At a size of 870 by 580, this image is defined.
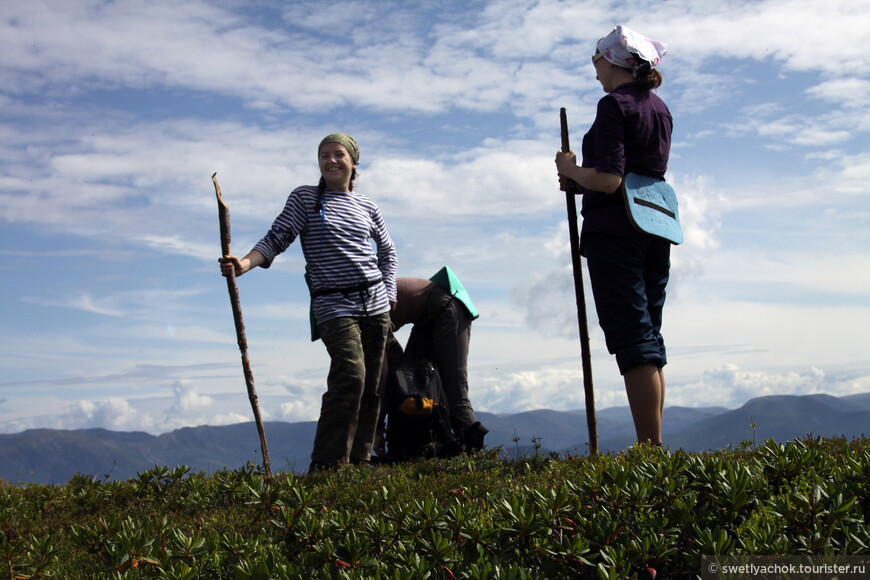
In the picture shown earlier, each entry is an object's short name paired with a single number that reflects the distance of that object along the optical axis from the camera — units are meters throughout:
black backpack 8.01
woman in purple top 5.25
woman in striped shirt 6.70
